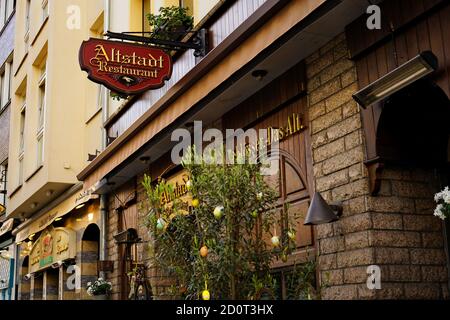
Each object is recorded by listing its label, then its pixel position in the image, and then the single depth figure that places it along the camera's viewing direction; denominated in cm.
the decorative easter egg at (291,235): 582
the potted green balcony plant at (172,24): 989
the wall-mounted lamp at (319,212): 620
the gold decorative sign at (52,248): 1605
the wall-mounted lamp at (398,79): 512
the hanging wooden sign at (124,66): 946
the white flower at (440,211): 544
